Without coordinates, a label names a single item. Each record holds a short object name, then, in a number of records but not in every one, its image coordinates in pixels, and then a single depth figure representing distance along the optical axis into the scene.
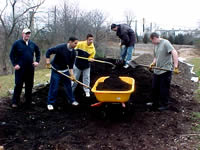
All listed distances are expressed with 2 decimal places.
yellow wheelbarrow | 4.14
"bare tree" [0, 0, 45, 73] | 17.08
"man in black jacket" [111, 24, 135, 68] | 7.01
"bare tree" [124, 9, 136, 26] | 31.37
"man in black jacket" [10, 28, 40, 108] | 4.87
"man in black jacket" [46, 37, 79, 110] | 4.96
